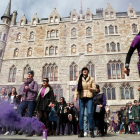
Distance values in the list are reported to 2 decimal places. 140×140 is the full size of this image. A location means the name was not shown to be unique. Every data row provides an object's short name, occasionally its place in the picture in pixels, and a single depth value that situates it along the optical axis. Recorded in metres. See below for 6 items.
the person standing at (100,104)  4.57
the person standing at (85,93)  3.73
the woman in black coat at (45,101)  3.92
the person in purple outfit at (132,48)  2.54
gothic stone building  16.64
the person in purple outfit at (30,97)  4.27
